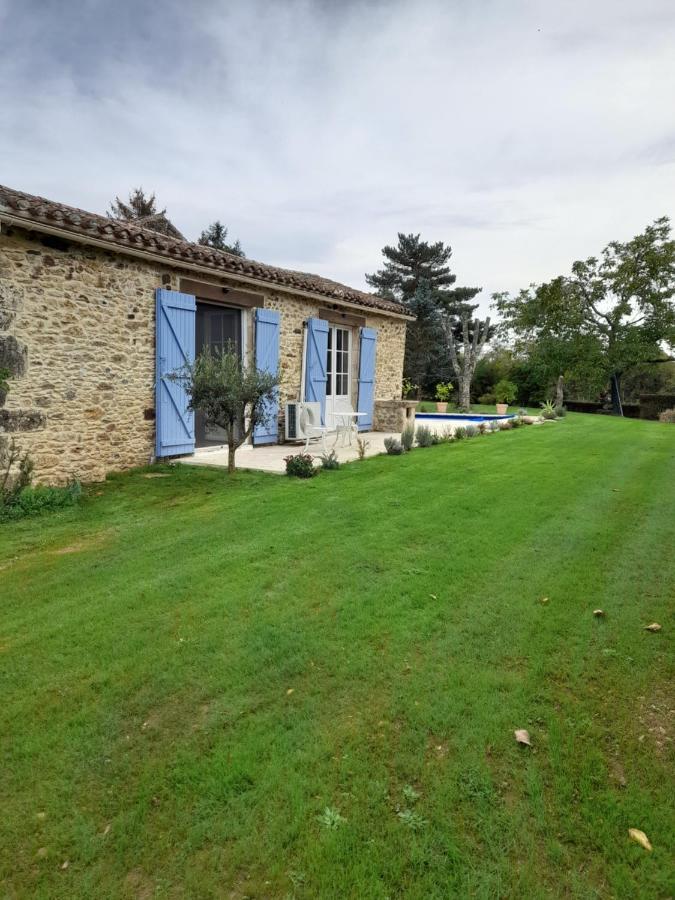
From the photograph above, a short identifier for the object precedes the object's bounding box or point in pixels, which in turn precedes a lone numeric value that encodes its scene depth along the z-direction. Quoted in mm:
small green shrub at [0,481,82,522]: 4988
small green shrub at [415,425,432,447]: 9453
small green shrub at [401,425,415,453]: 8797
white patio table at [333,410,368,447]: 9228
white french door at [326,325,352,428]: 11086
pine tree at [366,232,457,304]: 30438
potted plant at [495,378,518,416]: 20734
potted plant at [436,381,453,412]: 20431
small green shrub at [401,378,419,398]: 20200
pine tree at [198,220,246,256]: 26875
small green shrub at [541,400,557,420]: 15502
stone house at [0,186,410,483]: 5785
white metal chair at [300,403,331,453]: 8210
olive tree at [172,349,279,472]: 6141
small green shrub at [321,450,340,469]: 7082
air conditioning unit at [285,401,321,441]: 8719
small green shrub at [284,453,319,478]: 6534
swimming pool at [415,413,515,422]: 15906
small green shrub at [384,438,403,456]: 8500
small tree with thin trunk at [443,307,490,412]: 18656
